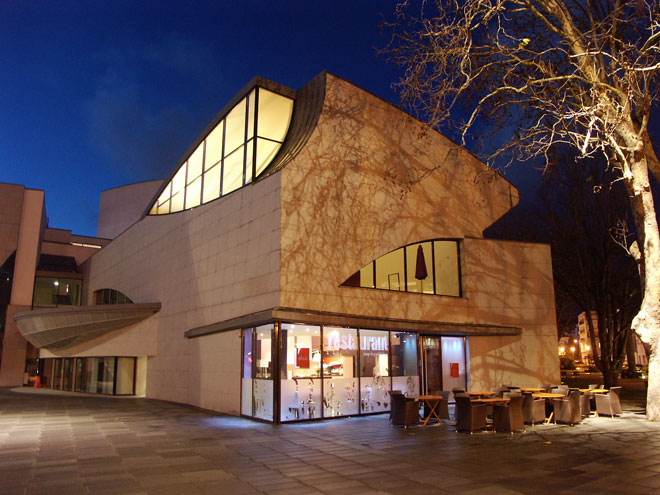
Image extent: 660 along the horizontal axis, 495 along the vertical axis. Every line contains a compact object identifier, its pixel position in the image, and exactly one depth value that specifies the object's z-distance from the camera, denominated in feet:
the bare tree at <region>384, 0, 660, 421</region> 36.19
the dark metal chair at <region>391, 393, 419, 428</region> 40.75
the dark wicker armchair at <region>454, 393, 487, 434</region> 37.06
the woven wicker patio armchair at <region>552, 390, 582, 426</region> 40.57
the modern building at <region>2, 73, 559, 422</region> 46.19
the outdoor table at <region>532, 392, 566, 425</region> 41.83
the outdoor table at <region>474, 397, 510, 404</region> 38.71
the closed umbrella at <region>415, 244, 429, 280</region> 57.88
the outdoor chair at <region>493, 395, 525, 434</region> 37.29
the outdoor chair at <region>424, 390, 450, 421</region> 43.75
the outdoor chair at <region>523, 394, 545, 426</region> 41.13
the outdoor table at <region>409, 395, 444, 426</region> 42.03
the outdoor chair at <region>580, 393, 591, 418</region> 45.18
